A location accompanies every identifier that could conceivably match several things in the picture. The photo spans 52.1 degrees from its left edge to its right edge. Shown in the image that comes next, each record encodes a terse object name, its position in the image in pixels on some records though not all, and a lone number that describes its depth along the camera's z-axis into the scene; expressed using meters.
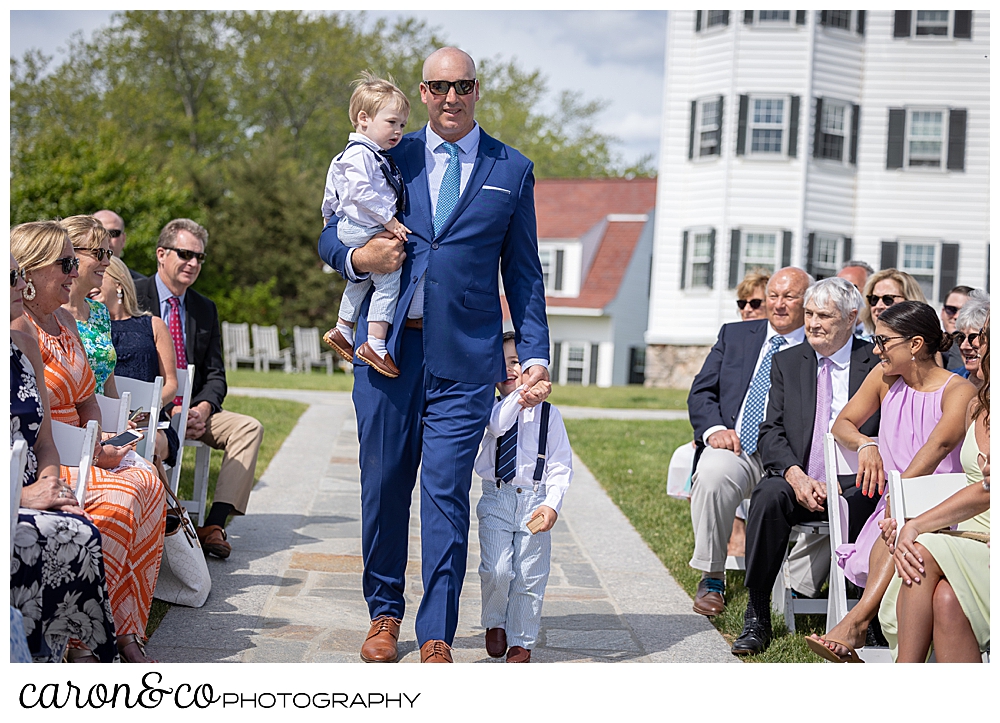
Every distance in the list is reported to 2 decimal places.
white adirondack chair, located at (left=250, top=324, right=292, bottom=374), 29.42
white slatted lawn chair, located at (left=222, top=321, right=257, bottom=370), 28.70
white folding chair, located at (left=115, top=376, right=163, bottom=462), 5.26
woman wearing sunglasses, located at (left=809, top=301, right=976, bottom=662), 4.26
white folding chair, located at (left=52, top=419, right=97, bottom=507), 3.83
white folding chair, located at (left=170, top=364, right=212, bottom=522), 5.89
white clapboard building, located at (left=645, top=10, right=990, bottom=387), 24.89
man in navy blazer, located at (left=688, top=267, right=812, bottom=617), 5.26
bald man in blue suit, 4.05
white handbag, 4.74
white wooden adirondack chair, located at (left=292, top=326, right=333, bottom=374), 30.20
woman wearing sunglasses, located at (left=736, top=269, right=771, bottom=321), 6.51
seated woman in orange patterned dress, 3.82
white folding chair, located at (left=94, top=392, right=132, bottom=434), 4.64
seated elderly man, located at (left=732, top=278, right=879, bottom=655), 4.79
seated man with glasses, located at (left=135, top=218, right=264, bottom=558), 6.21
